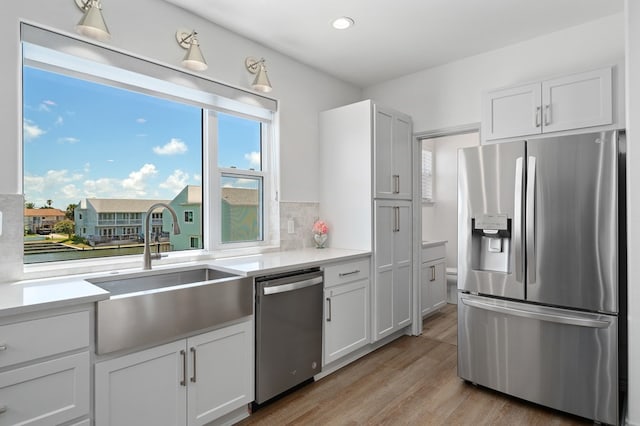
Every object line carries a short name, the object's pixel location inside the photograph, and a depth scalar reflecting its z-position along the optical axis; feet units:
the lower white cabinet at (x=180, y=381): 5.31
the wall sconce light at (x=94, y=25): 5.97
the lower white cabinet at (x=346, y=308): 9.01
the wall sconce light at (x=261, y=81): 8.98
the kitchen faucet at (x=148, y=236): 7.30
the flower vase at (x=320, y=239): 10.94
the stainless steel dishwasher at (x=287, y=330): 7.34
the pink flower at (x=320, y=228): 10.91
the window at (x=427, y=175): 16.72
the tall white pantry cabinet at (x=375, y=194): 10.35
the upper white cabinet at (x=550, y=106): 7.92
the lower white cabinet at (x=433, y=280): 13.23
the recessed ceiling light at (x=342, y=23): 8.73
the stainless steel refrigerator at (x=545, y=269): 6.77
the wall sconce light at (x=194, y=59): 7.39
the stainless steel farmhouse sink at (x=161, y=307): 5.23
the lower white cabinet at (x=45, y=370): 4.43
